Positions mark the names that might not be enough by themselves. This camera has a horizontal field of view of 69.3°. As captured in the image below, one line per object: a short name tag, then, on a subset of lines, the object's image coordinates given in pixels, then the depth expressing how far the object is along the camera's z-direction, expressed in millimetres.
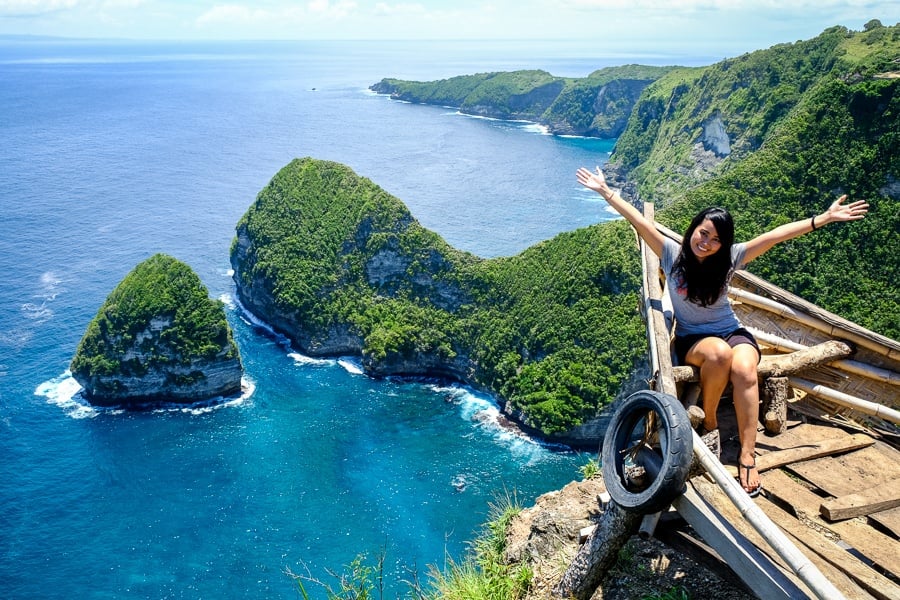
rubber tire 5465
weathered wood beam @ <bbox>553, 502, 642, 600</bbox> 6973
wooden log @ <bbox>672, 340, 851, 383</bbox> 7410
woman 6480
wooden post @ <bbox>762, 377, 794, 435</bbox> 7320
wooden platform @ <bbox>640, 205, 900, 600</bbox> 5219
